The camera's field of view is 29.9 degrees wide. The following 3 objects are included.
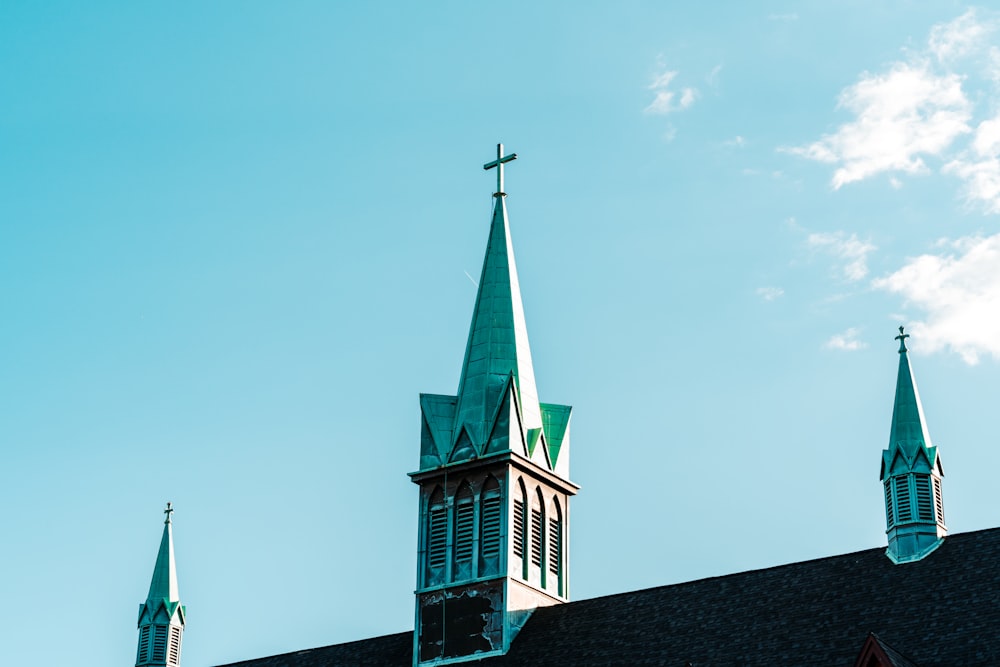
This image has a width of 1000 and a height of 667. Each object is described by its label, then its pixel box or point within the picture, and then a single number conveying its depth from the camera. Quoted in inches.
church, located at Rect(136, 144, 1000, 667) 2107.5
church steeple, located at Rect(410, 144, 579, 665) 2470.5
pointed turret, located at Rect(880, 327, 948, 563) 2230.6
